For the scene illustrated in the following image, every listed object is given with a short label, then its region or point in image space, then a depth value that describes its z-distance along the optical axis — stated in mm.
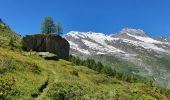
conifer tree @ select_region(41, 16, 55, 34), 65093
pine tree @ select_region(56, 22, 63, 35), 69744
